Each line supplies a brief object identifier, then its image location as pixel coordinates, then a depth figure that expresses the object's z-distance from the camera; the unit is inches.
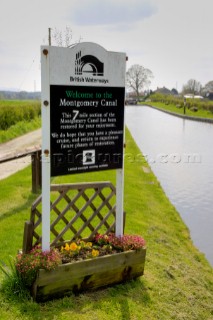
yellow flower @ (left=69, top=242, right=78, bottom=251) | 157.6
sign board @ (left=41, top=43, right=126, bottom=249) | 141.1
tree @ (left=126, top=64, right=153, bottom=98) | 3762.3
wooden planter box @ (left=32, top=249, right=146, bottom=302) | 141.6
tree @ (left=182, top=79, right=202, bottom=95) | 3838.6
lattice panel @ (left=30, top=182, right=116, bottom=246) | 159.5
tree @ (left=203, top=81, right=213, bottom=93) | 4053.4
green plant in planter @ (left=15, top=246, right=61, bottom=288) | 140.9
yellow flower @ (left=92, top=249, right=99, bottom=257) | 155.7
